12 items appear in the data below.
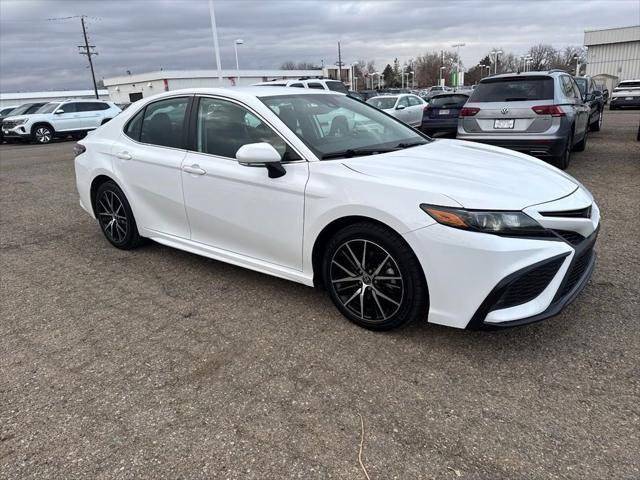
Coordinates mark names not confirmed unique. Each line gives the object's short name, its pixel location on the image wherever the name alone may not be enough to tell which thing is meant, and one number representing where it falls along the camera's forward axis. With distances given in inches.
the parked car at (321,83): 557.0
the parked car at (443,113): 518.3
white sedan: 108.7
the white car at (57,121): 826.8
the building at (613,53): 1676.9
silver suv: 290.7
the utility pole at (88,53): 2307.2
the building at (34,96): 2903.5
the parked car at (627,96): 1066.7
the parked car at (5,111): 1051.1
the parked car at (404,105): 604.1
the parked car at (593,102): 488.1
